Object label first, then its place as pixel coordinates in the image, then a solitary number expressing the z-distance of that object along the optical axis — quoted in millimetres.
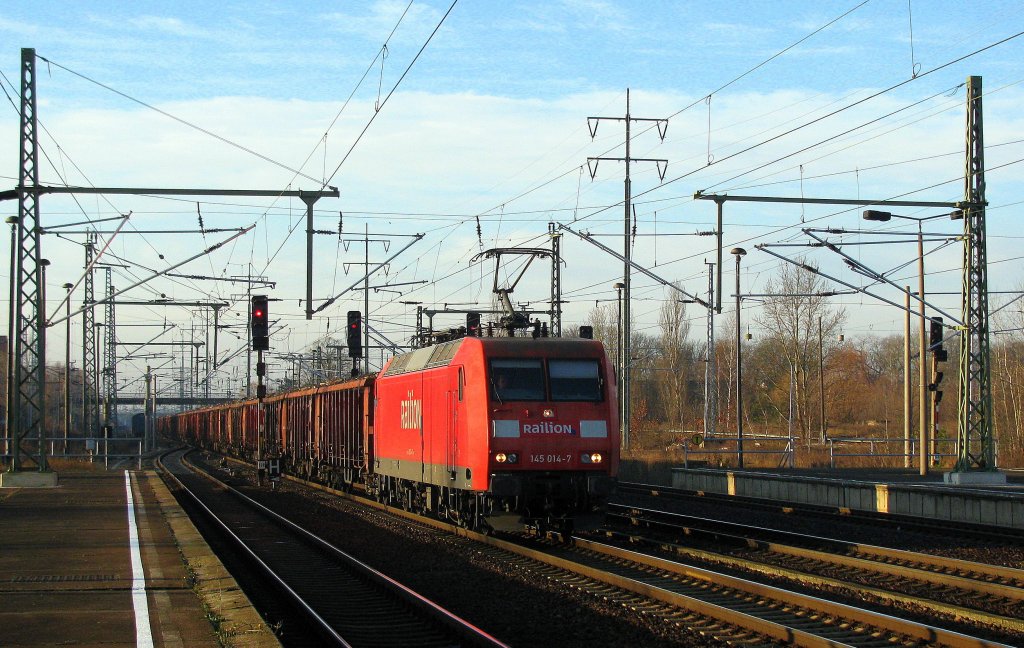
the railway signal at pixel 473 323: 20250
